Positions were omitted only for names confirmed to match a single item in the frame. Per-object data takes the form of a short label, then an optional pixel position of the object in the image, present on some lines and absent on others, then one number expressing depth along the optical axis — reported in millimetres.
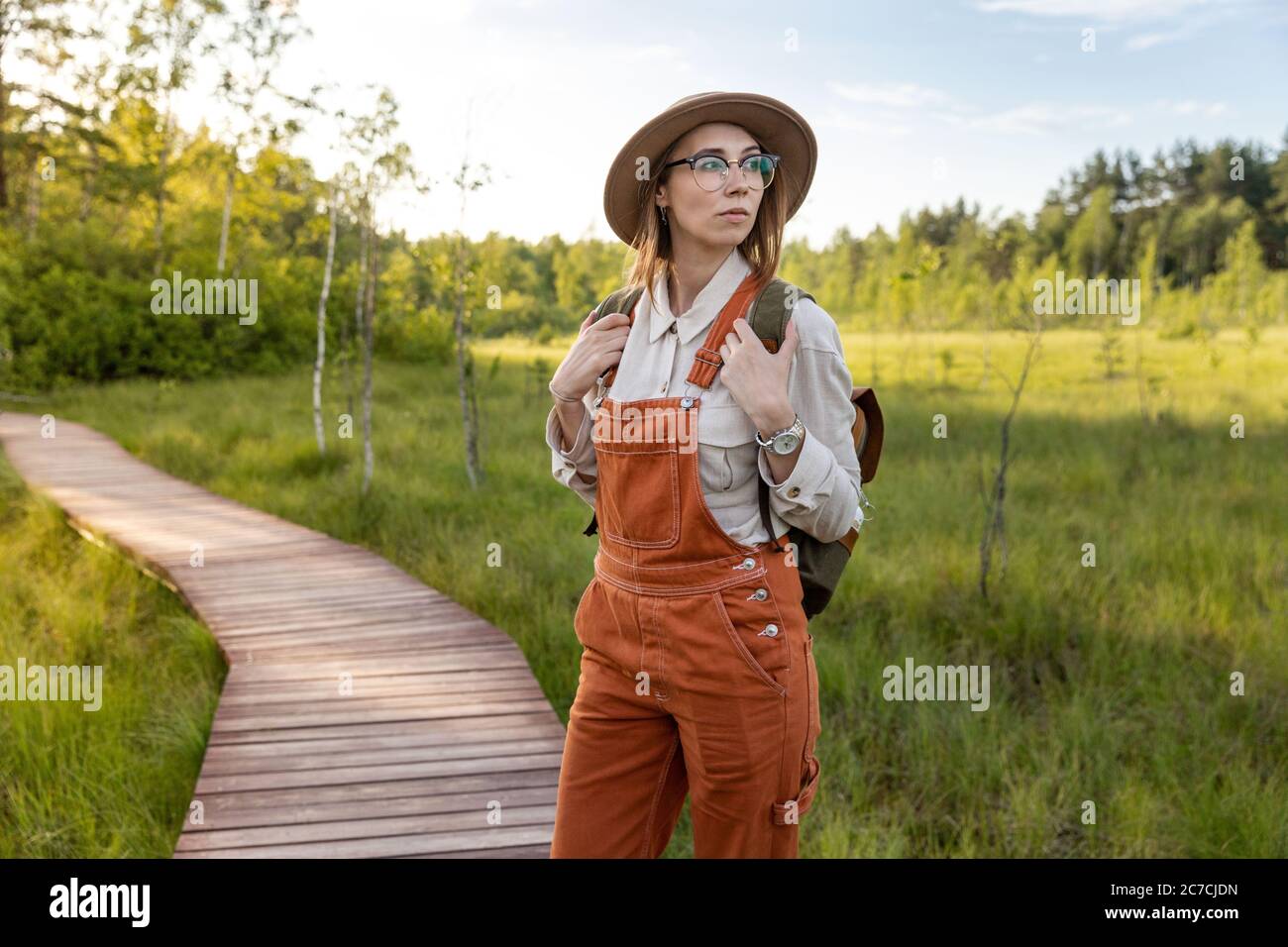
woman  1644
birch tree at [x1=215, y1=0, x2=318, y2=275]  11469
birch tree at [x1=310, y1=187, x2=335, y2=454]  9500
